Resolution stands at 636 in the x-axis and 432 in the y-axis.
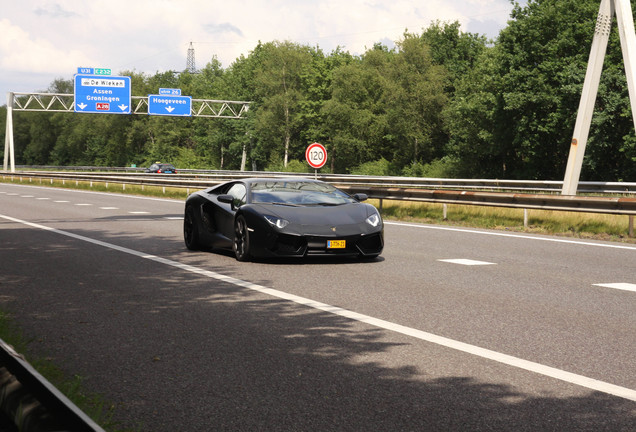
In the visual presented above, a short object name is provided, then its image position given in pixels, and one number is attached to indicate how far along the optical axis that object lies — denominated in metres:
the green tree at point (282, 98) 89.94
